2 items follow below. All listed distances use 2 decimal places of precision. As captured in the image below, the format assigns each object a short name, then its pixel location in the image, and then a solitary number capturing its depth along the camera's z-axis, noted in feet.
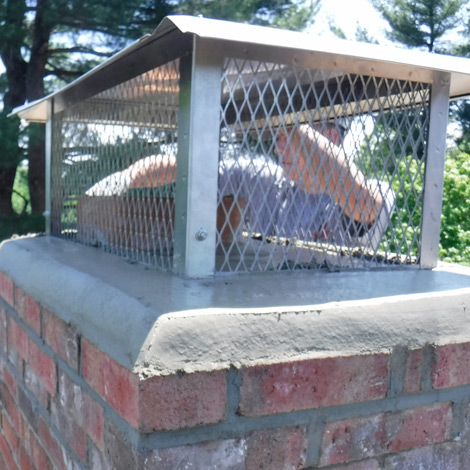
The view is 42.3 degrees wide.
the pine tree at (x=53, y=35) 23.98
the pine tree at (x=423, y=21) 37.81
